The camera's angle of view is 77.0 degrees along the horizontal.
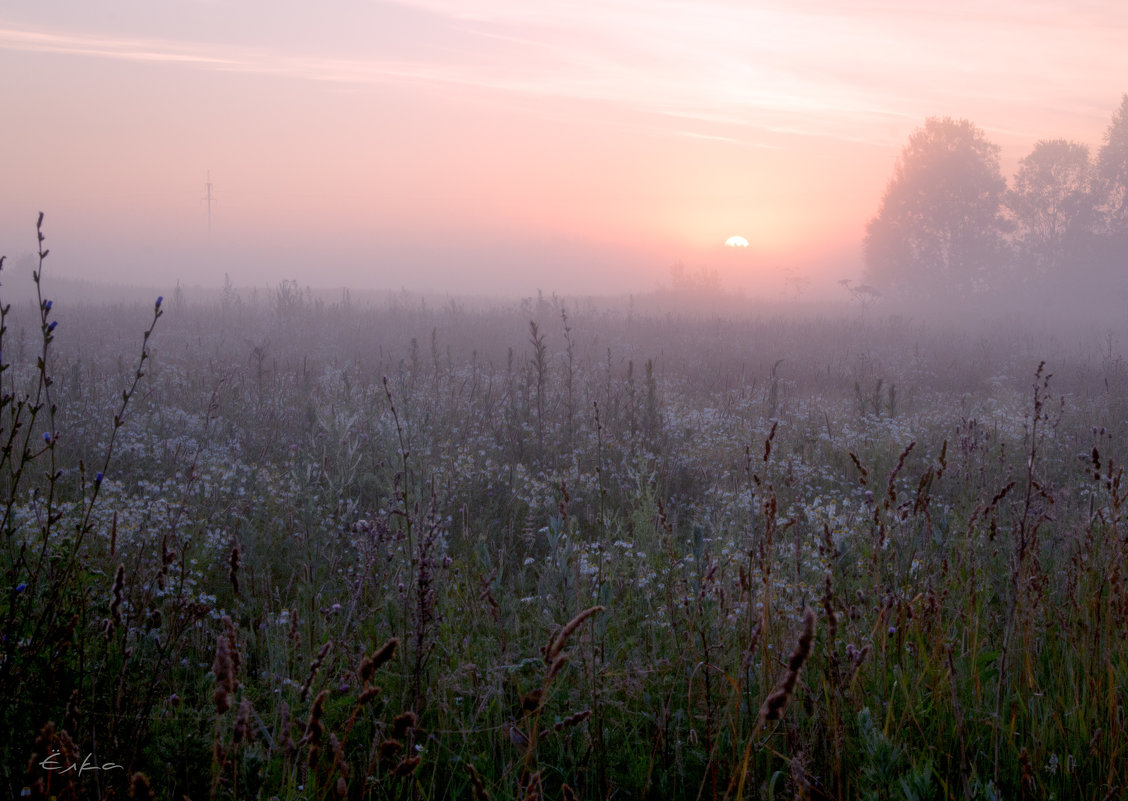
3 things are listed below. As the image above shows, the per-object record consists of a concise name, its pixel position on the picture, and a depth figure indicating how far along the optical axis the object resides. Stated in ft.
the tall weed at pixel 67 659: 5.77
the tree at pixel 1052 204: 113.19
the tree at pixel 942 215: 116.88
